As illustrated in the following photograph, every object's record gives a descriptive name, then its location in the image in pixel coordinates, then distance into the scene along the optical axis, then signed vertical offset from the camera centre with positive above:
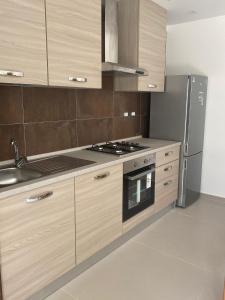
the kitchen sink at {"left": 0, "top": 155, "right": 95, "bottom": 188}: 1.81 -0.45
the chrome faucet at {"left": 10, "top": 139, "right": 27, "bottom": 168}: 1.91 -0.39
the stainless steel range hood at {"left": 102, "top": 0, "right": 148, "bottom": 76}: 2.47 +0.70
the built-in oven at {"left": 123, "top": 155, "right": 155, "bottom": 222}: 2.34 -0.75
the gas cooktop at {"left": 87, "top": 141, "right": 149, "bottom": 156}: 2.48 -0.42
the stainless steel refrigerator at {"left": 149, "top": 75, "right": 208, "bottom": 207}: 3.00 -0.17
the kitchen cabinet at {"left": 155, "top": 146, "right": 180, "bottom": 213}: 2.82 -0.80
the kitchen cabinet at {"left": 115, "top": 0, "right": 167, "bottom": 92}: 2.57 +0.68
